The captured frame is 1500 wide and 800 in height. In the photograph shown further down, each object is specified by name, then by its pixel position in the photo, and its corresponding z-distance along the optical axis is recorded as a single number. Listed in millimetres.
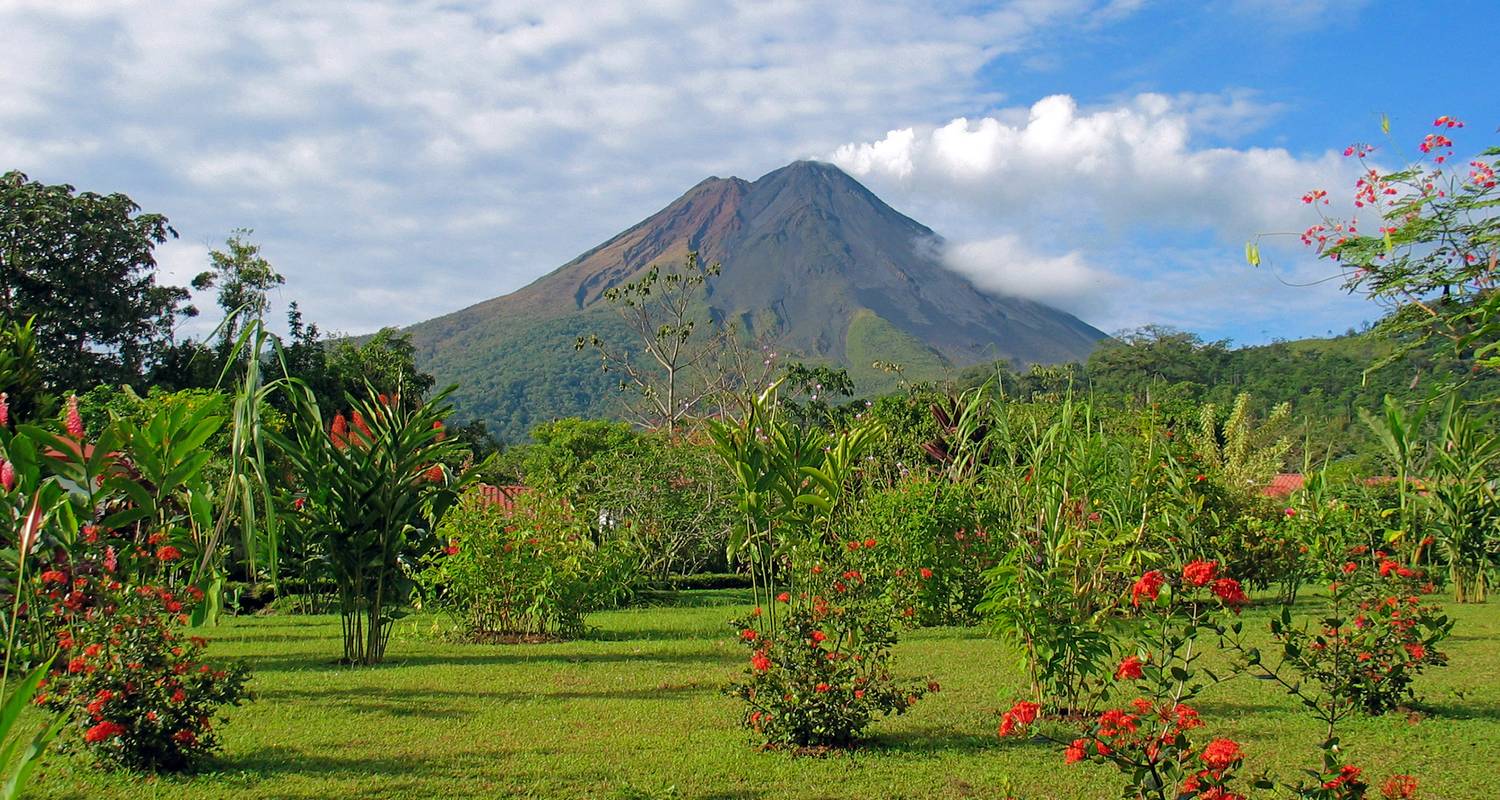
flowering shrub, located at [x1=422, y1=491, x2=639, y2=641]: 9078
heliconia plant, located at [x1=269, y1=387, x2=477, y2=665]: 7383
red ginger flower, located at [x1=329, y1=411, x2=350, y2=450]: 7851
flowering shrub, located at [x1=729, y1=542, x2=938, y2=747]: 5164
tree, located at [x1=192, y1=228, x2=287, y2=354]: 27609
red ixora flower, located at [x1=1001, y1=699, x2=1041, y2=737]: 3650
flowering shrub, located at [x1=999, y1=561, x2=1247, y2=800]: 3004
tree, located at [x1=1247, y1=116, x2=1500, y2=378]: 4391
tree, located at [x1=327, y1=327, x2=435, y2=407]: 27562
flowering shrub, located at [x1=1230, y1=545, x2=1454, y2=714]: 5957
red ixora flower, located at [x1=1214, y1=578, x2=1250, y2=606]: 3635
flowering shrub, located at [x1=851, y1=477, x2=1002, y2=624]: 10375
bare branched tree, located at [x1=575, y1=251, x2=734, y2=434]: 28906
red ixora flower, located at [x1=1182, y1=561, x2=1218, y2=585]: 3627
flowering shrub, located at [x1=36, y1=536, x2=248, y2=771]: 4418
